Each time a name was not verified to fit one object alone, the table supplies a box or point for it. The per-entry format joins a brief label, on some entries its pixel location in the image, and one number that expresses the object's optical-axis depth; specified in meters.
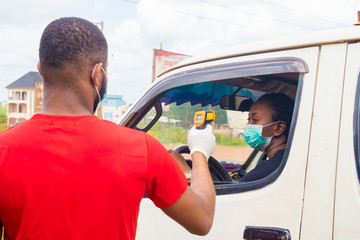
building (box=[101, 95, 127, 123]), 29.79
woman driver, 2.38
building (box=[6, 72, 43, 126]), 54.66
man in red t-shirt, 1.04
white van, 1.40
